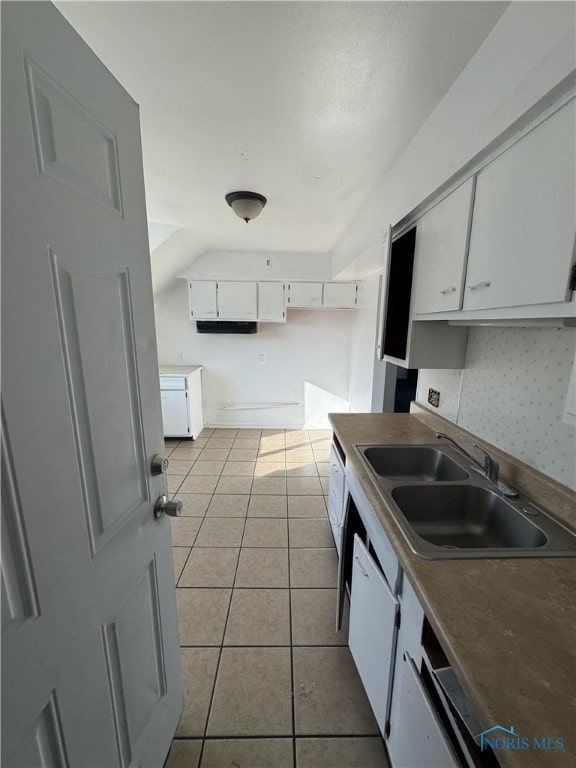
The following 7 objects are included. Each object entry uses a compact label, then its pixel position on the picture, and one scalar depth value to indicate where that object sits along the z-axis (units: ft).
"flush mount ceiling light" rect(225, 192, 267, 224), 7.06
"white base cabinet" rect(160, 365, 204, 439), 12.50
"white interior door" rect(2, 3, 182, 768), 1.54
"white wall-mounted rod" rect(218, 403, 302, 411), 14.79
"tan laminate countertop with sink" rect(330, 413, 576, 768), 1.67
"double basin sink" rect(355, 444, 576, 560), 2.95
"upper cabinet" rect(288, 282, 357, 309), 12.39
